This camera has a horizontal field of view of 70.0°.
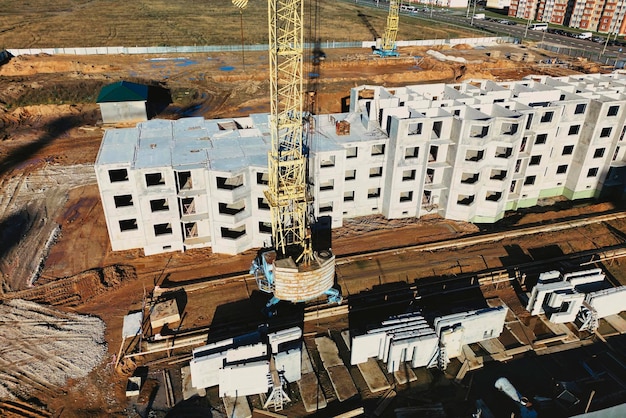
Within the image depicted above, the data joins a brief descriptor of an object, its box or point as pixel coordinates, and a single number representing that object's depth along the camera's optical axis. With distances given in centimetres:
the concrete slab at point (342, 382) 2906
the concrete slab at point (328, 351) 3129
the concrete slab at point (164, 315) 3412
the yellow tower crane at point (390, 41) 11669
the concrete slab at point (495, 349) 3206
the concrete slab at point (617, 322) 3484
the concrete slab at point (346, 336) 3306
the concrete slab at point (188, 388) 2890
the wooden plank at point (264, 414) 2761
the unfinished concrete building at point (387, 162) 4003
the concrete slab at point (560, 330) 3391
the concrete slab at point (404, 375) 3008
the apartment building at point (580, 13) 14800
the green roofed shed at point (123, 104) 7019
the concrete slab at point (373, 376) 2956
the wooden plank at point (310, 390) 2836
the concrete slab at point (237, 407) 2759
